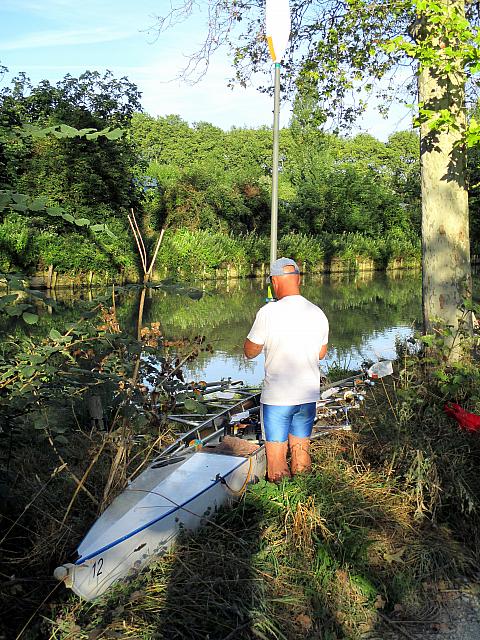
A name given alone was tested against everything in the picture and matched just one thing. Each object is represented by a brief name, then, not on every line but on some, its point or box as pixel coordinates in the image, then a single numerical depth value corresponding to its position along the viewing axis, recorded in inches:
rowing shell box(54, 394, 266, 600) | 140.6
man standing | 180.4
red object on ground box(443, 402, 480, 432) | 177.6
